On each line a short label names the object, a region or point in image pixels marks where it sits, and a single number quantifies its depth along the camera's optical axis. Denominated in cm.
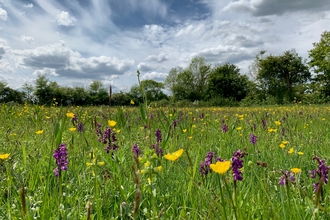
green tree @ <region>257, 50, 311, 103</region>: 3516
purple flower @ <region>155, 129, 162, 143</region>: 228
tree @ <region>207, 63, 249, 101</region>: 4194
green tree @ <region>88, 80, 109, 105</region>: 3928
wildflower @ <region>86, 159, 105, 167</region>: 117
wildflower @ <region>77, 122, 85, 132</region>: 298
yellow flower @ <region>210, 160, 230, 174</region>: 69
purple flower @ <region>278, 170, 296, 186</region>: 130
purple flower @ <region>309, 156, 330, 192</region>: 115
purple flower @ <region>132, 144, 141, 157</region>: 169
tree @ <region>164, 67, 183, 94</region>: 5118
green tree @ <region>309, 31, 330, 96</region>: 3093
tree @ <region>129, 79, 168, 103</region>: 6156
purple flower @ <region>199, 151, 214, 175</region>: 136
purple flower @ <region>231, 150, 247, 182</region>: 97
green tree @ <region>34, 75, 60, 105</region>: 3438
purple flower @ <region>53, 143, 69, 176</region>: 136
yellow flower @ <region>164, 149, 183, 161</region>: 82
